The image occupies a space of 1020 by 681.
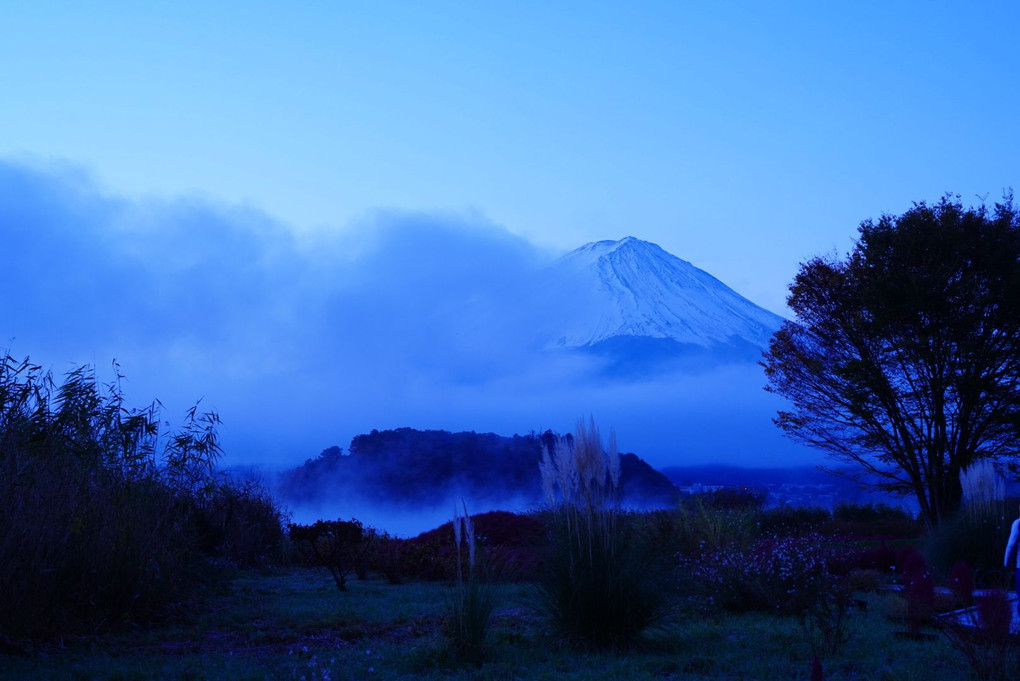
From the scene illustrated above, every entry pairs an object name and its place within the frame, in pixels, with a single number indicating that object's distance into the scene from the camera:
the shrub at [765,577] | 8.20
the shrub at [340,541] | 12.05
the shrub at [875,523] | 17.54
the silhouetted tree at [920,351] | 16.59
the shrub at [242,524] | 13.07
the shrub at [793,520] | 16.83
